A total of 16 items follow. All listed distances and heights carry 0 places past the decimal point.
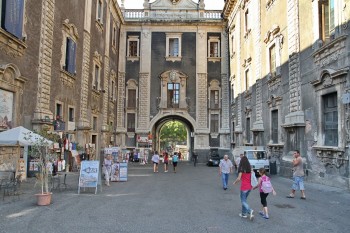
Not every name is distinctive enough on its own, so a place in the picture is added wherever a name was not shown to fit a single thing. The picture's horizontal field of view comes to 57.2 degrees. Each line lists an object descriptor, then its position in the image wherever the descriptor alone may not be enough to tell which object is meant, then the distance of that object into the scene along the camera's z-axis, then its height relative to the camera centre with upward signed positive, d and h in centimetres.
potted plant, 965 -49
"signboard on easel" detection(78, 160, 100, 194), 1237 -132
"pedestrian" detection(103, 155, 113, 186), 1480 -128
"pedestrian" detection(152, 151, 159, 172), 2307 -132
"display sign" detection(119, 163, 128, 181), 1664 -164
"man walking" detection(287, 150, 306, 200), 1153 -116
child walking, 826 -120
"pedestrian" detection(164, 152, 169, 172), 2358 -153
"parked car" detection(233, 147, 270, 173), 1931 -97
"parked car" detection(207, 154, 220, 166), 3051 -181
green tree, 7388 +199
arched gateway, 3531 +736
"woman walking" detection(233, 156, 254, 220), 825 -111
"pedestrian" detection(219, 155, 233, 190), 1382 -120
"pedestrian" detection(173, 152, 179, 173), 2286 -137
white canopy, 1118 +8
